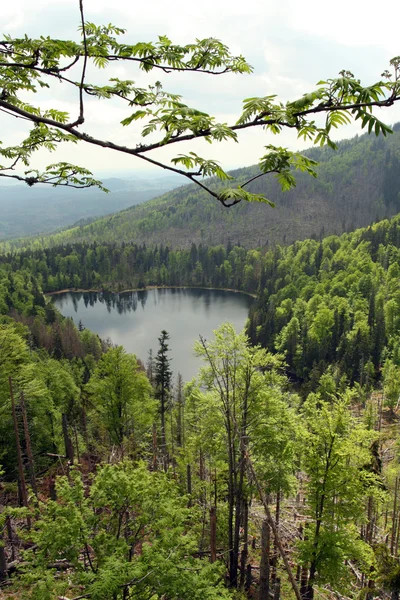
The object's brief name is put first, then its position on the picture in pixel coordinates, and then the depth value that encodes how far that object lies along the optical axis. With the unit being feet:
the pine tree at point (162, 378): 119.85
